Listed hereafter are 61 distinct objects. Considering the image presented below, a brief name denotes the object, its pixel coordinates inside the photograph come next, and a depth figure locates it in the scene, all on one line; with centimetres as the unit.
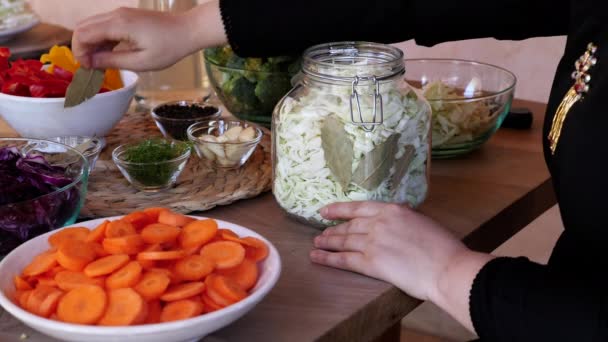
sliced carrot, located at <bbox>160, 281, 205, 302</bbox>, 78
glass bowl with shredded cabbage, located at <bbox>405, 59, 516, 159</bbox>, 130
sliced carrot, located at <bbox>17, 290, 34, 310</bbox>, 79
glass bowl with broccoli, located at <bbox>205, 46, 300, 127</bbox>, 139
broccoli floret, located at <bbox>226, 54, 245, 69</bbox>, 141
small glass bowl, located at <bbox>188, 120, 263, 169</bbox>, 122
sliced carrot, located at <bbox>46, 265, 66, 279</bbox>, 82
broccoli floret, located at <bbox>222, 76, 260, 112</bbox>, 142
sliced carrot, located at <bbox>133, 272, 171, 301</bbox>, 77
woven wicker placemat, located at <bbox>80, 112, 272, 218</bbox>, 112
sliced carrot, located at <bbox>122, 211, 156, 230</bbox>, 90
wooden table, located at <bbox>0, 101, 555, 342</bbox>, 86
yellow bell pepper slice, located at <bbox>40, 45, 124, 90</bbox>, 135
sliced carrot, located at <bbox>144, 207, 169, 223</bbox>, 92
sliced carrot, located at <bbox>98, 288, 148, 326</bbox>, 75
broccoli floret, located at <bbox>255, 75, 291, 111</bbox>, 139
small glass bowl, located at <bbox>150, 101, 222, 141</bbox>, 134
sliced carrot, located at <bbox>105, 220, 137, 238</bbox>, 85
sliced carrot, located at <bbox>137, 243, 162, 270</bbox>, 81
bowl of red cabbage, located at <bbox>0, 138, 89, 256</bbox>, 95
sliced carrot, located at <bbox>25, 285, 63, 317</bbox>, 77
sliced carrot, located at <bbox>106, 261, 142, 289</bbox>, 78
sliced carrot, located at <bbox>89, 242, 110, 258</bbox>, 84
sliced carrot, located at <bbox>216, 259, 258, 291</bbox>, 83
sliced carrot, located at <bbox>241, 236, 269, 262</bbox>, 87
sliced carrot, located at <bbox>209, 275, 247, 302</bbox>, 79
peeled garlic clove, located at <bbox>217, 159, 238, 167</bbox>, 124
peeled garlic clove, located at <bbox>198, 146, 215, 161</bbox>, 124
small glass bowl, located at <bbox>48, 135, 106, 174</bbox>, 119
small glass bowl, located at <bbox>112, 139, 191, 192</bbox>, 115
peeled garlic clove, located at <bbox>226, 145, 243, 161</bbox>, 122
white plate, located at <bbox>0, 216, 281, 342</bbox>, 74
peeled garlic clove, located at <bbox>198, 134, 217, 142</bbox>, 124
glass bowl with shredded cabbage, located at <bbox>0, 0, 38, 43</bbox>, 235
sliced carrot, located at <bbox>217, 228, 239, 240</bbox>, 88
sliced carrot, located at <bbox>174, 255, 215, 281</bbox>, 81
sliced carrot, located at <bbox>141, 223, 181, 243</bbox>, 86
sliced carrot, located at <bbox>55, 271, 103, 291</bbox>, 79
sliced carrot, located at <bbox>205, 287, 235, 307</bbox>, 78
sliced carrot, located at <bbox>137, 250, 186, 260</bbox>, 81
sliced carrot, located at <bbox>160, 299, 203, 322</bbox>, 76
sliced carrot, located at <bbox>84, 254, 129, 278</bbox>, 80
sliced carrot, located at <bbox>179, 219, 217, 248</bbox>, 87
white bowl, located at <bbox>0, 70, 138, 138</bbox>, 125
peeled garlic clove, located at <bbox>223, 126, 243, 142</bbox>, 126
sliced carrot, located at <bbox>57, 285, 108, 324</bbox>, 75
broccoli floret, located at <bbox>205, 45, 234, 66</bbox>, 143
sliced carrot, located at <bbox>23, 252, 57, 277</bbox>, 83
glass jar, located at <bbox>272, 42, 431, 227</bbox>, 100
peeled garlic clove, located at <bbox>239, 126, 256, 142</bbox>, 125
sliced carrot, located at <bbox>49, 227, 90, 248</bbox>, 88
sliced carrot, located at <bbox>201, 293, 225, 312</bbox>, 78
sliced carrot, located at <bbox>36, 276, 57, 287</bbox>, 81
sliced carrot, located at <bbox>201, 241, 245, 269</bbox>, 83
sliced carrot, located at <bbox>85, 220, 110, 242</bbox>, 87
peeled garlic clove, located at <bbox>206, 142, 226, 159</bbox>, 123
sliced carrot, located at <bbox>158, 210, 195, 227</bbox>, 91
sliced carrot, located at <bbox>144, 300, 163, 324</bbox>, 77
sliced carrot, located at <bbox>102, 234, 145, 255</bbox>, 83
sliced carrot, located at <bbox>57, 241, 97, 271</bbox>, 81
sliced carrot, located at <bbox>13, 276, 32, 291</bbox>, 82
